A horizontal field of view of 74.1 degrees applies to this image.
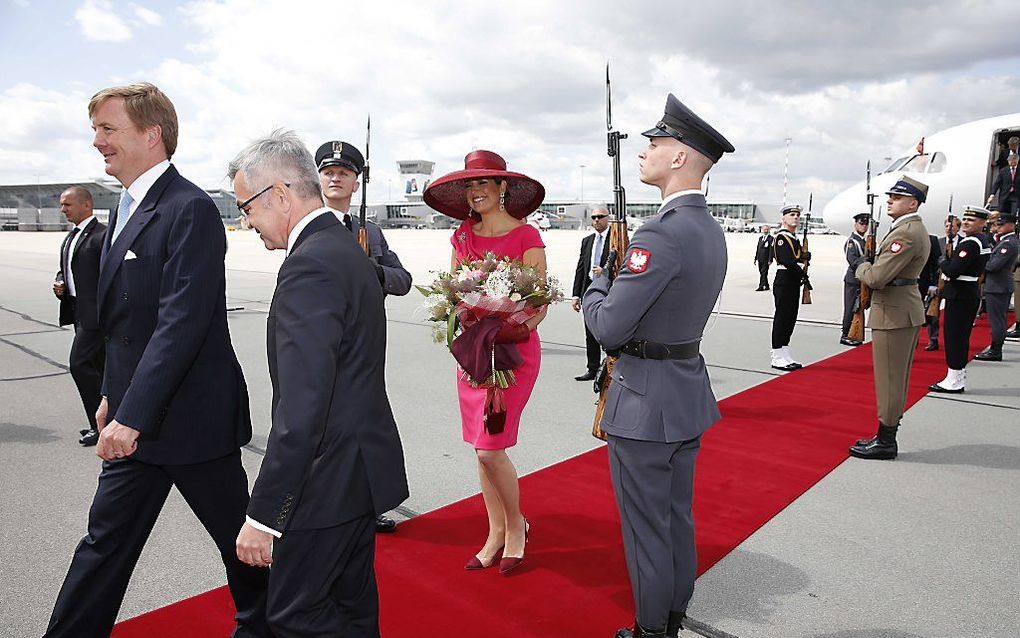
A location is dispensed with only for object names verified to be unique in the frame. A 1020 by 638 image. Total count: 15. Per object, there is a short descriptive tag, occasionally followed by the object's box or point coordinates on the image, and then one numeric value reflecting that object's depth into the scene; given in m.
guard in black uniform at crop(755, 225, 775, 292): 16.53
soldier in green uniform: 4.77
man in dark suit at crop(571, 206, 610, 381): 7.28
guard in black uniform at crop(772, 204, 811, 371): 7.95
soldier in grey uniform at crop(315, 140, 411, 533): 3.66
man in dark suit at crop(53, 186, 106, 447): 4.88
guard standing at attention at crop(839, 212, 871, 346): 10.09
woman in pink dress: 3.16
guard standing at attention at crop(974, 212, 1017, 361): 8.89
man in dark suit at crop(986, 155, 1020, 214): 12.21
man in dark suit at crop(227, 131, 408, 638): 1.64
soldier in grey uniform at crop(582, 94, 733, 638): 2.33
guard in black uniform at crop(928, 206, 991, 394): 6.84
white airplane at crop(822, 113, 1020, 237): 13.46
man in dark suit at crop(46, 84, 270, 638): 2.18
